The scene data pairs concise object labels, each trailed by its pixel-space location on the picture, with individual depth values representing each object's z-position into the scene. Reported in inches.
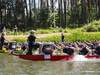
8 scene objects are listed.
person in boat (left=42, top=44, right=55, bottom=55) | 597.3
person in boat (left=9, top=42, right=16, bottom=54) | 749.6
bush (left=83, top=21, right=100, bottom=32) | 1130.0
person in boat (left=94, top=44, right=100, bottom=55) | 588.9
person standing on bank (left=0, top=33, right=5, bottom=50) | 777.3
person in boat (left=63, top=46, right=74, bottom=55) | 593.1
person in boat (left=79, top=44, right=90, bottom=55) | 598.6
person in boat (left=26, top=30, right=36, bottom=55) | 610.2
